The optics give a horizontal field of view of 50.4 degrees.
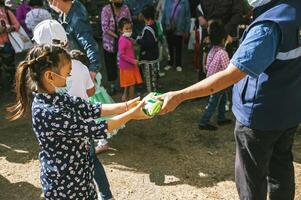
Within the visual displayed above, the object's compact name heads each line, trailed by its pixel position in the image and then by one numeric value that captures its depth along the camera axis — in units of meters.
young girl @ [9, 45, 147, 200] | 1.80
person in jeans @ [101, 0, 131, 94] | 4.94
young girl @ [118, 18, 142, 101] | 4.60
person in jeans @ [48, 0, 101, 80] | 2.80
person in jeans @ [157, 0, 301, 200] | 1.83
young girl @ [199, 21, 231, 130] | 3.96
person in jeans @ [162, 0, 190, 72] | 5.50
